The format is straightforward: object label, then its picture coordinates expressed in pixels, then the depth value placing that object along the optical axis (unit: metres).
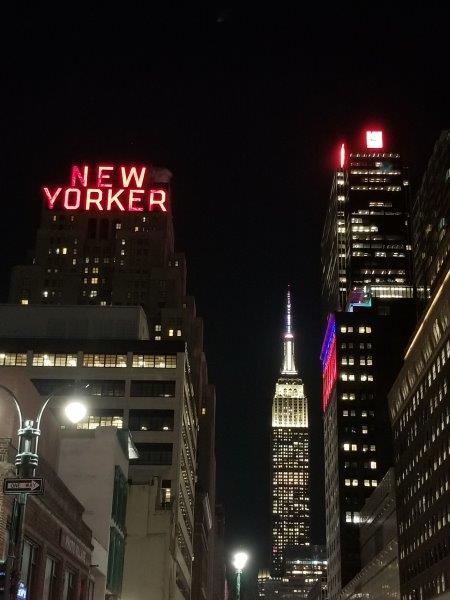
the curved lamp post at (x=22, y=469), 19.94
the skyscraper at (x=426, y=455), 120.44
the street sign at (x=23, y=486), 20.69
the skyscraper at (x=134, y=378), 123.25
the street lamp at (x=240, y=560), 39.72
